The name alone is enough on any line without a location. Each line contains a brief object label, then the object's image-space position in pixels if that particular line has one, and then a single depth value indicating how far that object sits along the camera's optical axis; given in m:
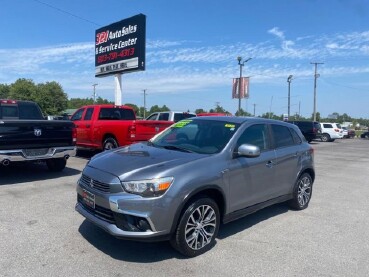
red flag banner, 35.66
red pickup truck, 11.91
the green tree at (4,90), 89.89
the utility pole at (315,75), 59.22
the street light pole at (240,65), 35.44
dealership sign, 20.53
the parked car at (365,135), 48.66
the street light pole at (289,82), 59.90
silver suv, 3.97
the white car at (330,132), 36.01
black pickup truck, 7.62
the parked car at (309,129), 30.81
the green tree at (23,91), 76.75
